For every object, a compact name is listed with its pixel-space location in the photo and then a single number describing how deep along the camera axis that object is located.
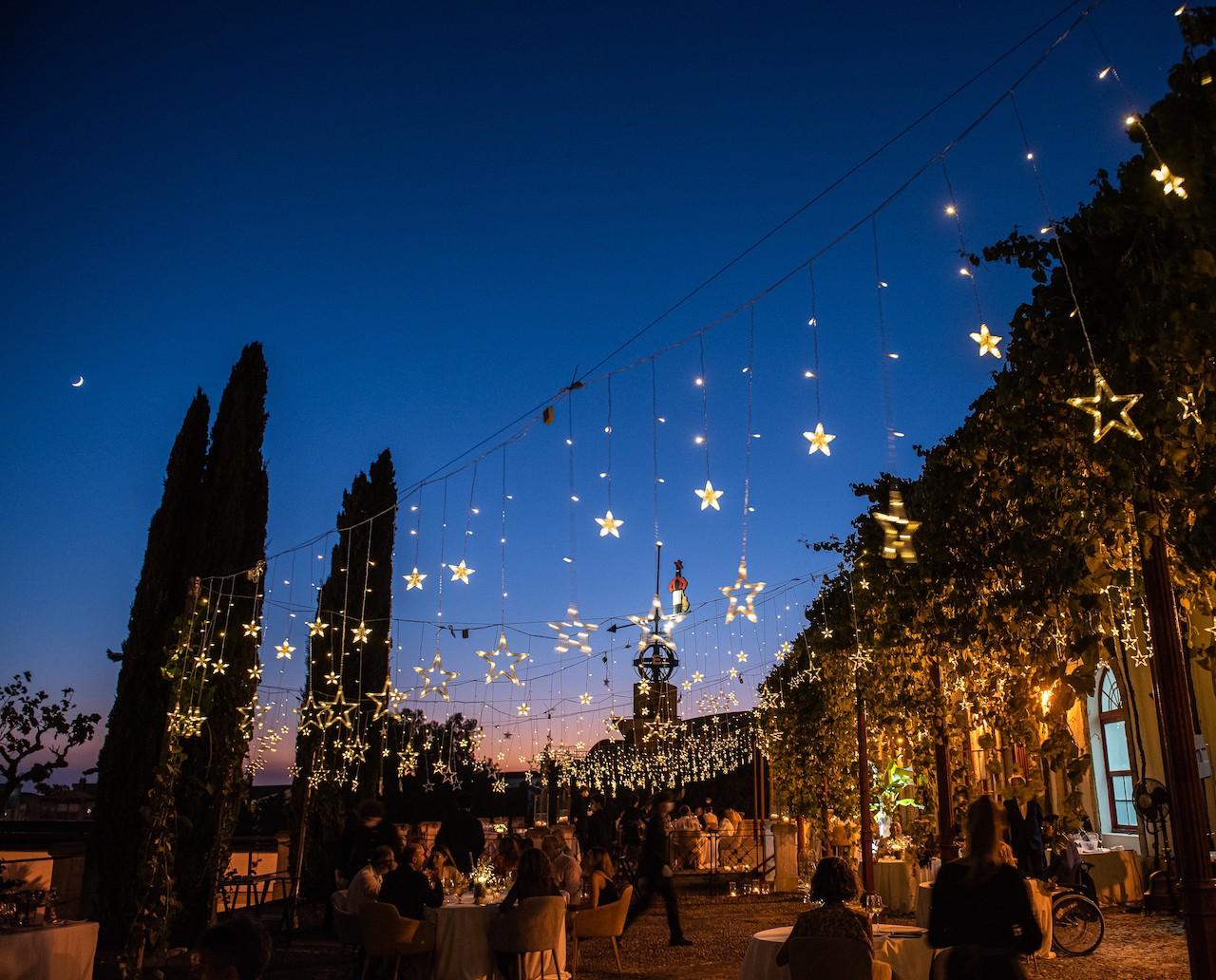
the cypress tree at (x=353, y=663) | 14.39
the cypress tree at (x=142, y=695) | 10.55
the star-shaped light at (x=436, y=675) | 11.02
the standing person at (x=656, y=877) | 9.18
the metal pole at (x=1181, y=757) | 3.38
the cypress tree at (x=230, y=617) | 10.16
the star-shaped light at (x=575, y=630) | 10.32
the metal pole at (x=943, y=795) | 7.51
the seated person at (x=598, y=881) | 7.60
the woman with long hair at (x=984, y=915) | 3.56
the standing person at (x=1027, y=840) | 7.92
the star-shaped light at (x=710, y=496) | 6.56
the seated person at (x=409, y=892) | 6.63
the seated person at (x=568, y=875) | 7.83
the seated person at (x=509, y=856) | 8.52
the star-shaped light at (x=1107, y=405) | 3.32
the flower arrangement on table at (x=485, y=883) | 7.18
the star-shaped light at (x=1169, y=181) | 2.83
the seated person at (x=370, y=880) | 7.03
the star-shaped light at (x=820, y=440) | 5.62
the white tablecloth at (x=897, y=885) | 10.79
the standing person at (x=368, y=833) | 8.38
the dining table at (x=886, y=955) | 5.11
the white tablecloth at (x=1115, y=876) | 10.59
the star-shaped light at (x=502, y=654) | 10.47
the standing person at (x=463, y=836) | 9.87
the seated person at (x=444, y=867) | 8.30
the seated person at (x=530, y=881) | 6.44
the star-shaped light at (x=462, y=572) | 8.60
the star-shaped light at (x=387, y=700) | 12.21
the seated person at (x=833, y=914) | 4.08
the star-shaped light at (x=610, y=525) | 7.04
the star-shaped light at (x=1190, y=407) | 3.33
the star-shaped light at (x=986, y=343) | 4.57
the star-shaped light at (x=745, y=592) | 8.42
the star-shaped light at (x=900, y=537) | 6.57
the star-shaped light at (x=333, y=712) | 12.94
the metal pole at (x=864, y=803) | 9.38
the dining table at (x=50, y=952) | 5.00
